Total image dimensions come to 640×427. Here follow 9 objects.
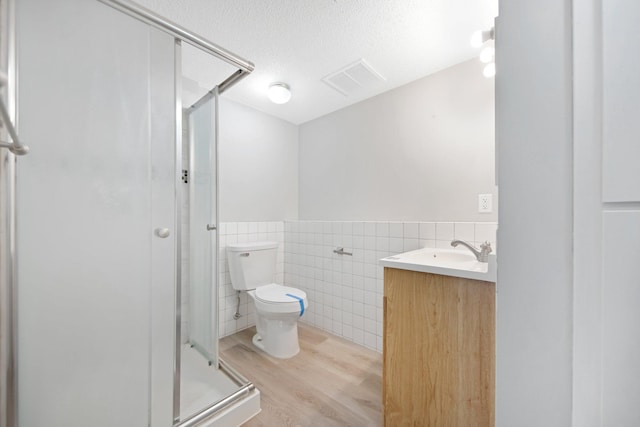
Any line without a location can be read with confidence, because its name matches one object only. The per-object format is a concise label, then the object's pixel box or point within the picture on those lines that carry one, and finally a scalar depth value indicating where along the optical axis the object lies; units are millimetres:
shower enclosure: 718
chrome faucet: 1241
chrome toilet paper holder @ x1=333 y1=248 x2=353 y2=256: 1985
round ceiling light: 1832
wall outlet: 1432
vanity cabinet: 867
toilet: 1662
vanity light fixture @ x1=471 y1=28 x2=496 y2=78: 1308
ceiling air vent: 1629
